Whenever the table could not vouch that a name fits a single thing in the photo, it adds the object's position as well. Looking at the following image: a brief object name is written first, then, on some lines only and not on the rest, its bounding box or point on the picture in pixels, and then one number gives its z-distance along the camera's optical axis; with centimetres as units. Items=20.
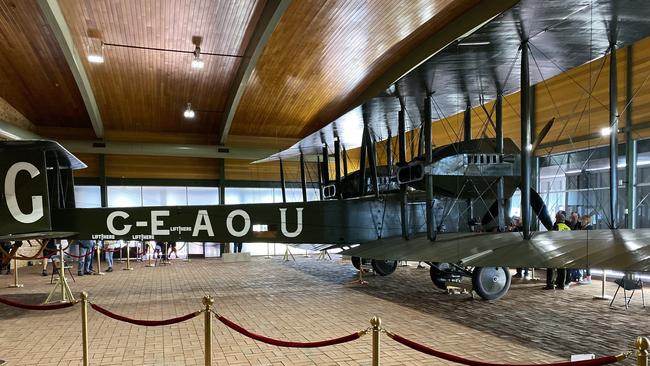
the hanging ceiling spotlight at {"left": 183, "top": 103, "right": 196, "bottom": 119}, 1463
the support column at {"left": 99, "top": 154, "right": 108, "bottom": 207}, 1795
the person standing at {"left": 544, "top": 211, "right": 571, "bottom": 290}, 905
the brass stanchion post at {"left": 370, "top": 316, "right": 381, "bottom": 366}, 306
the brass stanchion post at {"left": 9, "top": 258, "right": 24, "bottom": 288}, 1014
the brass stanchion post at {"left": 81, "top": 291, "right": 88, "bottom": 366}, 412
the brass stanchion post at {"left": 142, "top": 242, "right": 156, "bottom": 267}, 1487
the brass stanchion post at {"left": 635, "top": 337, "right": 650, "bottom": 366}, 231
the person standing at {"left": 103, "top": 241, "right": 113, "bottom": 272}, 1321
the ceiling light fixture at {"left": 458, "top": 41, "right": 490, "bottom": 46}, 567
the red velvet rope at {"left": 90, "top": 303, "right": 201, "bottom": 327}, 398
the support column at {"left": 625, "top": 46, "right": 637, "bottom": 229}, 965
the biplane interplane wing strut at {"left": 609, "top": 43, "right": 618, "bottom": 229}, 503
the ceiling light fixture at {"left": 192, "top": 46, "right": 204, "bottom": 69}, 1092
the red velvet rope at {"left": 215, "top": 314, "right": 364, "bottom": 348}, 320
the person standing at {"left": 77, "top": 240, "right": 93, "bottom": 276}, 1160
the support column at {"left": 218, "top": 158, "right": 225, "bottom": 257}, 1956
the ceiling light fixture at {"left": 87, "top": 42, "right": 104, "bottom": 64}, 1142
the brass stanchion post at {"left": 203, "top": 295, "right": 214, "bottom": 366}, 370
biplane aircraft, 502
